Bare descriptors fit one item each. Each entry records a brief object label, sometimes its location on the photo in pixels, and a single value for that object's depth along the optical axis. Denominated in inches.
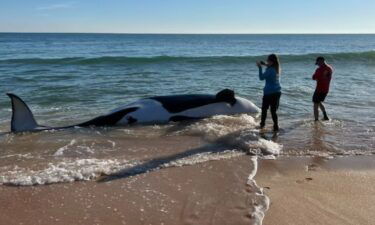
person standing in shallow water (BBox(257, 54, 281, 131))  436.5
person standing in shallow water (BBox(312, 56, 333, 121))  488.7
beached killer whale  423.8
